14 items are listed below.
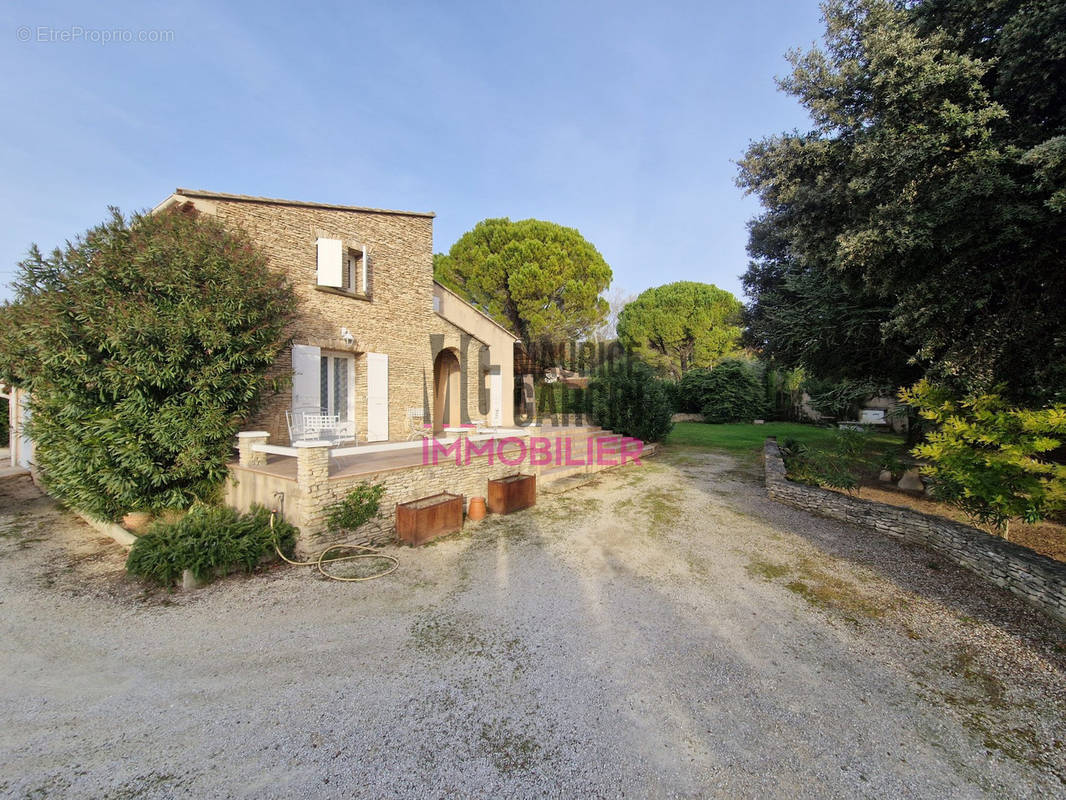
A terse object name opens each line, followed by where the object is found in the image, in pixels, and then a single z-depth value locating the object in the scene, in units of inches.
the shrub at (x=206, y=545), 207.6
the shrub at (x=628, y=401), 613.3
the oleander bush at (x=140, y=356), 235.8
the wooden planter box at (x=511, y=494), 325.7
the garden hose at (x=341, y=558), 219.3
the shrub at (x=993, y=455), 192.4
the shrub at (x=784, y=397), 1091.9
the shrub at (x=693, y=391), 1070.4
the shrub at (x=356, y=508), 241.8
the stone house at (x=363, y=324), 355.6
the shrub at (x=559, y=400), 707.4
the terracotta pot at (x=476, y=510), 311.4
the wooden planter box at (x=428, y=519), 259.6
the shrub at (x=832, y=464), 358.3
